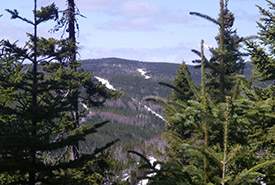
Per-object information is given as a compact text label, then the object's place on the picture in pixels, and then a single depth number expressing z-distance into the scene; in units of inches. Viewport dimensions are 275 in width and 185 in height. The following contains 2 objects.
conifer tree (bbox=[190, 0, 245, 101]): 417.4
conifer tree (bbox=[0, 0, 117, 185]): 463.2
